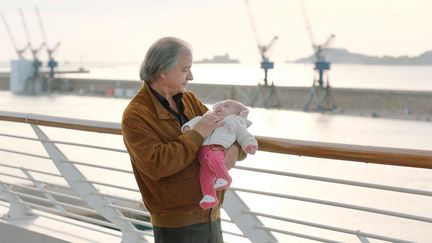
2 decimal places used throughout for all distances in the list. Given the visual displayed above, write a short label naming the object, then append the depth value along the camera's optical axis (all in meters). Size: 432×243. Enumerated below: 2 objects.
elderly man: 4.18
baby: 4.19
